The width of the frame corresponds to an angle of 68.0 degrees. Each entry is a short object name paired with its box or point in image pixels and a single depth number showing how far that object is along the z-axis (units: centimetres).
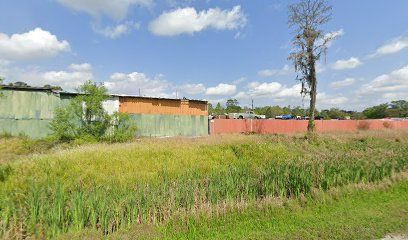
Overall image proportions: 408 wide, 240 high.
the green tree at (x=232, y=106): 10276
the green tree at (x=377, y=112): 9550
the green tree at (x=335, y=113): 9551
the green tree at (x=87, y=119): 2230
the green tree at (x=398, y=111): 9388
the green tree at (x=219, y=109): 8682
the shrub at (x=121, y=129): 2323
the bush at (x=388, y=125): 4897
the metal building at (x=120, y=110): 2327
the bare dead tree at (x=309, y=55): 2852
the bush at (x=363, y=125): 4625
